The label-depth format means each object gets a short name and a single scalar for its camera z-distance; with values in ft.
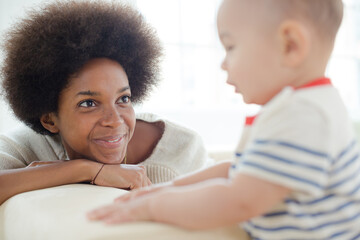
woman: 4.40
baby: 2.20
